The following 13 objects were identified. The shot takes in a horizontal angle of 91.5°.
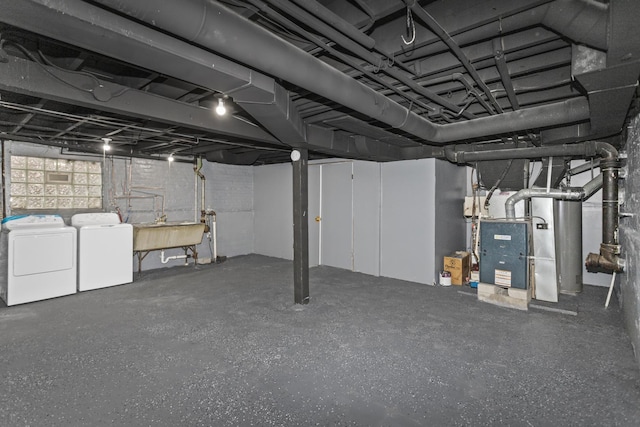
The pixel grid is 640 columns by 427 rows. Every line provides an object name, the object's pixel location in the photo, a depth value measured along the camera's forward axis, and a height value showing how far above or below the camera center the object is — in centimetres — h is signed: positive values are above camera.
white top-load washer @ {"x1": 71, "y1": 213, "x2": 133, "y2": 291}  456 -53
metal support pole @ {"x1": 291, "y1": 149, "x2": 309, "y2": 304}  393 -12
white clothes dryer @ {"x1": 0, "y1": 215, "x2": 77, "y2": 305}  396 -57
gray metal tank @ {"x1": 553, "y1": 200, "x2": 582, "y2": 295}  450 -45
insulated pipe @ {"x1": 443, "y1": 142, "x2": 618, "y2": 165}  355 +79
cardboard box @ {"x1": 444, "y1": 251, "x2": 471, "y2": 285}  490 -85
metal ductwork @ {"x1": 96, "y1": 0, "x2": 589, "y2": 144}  124 +83
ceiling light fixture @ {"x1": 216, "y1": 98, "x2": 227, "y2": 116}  263 +91
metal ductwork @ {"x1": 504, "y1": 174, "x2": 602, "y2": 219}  407 +27
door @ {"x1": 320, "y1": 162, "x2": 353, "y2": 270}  587 -1
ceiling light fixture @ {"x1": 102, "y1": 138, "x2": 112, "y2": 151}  471 +114
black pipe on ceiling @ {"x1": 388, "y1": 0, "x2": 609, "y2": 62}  141 +95
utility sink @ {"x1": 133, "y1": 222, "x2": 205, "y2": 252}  528 -36
